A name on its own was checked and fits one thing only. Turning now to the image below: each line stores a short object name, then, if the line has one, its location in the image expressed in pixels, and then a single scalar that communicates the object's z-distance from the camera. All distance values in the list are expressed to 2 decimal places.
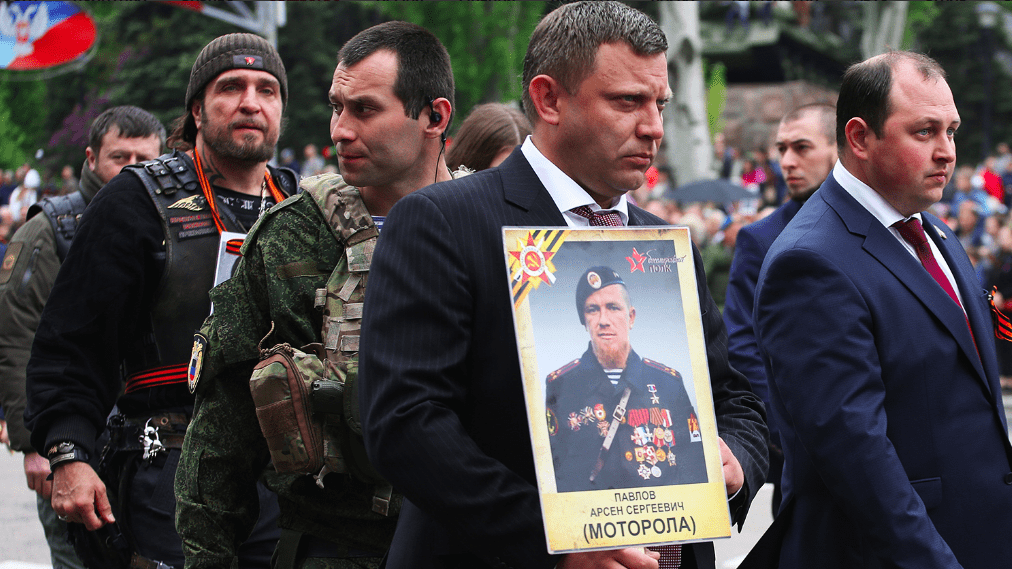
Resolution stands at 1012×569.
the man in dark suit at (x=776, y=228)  4.80
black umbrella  24.14
